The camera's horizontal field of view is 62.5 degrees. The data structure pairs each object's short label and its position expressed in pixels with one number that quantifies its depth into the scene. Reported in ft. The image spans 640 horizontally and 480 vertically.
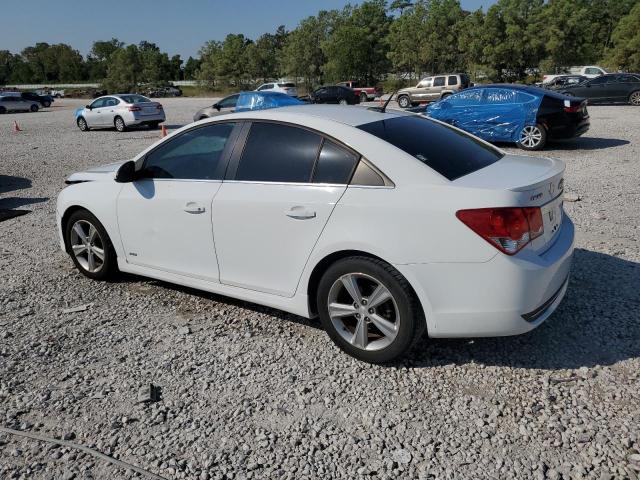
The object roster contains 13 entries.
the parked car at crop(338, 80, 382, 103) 119.14
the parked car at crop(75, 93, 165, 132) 68.13
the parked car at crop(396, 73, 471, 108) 95.81
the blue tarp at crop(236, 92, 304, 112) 56.18
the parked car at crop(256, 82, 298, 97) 116.97
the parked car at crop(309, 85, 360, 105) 102.94
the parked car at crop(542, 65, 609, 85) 111.45
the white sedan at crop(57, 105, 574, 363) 9.75
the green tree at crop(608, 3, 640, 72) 131.44
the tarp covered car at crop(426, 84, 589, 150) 38.01
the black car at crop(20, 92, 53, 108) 140.60
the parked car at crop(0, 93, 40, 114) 131.95
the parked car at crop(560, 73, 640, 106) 76.31
